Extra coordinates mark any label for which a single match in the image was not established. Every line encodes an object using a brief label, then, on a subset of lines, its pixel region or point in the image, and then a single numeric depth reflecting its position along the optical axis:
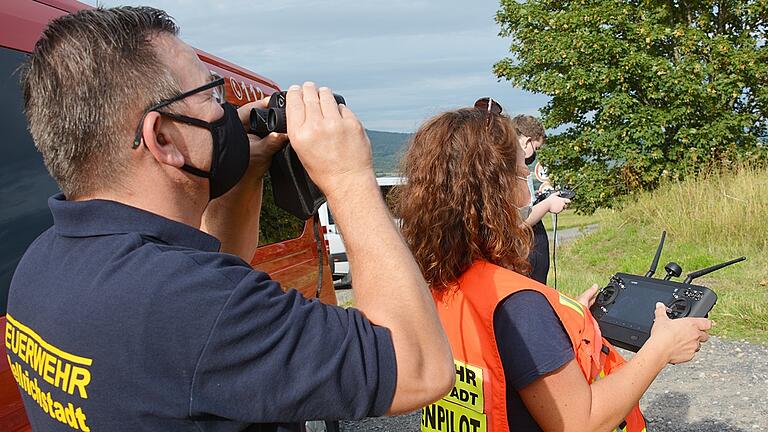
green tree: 13.66
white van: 10.47
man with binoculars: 1.04
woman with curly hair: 1.76
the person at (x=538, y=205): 4.33
